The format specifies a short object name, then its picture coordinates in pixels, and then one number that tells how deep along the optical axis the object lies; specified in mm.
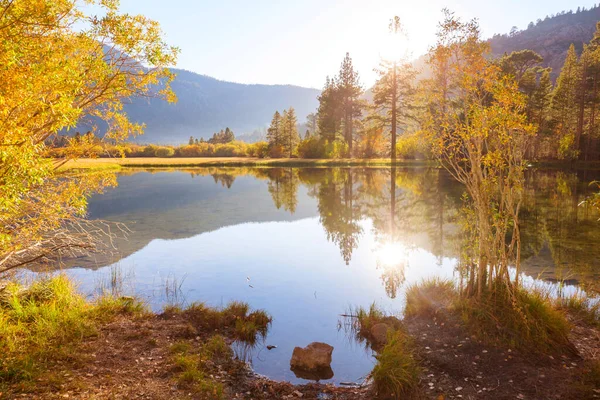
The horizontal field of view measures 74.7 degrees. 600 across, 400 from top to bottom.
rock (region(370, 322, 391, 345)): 8391
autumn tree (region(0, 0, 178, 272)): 5340
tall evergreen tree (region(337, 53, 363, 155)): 77375
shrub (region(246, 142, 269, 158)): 85312
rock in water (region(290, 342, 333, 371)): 7480
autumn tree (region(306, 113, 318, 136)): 128375
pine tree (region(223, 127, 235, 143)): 122644
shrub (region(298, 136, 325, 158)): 74288
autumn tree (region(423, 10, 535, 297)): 8031
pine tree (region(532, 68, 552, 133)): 52831
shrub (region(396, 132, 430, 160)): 58312
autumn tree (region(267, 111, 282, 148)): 83812
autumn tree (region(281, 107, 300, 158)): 82000
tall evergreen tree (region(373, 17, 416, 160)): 56531
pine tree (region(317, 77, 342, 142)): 78562
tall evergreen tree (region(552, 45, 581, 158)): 53575
